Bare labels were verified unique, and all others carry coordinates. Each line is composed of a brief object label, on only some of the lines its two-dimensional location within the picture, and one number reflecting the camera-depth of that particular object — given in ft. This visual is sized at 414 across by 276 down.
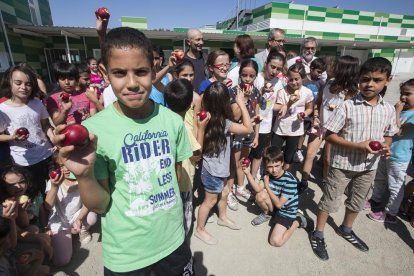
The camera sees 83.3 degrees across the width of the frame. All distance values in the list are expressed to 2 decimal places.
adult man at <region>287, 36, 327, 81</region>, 15.58
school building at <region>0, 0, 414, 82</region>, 34.72
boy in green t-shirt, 3.79
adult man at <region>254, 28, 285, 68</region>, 14.85
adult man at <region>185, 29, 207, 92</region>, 12.28
